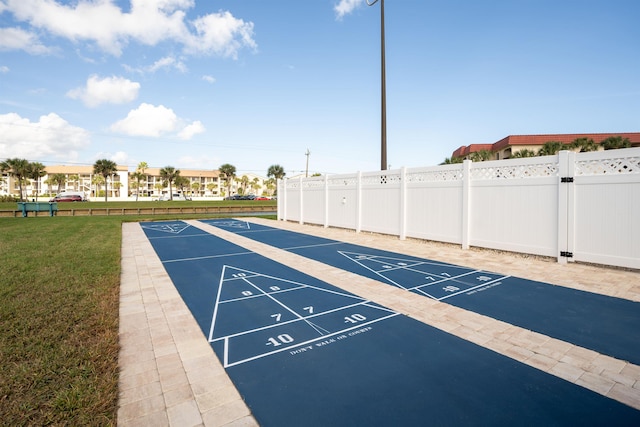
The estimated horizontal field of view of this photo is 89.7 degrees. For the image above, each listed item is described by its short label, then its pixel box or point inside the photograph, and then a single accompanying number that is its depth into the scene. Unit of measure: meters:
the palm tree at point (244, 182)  109.31
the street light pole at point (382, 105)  15.84
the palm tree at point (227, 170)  85.00
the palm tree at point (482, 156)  38.09
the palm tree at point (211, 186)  104.14
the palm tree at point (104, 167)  64.44
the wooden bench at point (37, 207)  25.86
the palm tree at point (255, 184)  114.31
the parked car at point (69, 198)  57.45
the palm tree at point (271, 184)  93.01
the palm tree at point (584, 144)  33.12
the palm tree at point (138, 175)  81.61
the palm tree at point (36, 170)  59.50
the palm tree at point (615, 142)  32.25
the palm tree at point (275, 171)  82.75
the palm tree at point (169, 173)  78.25
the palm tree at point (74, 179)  87.01
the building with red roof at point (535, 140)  35.97
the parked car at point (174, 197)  81.38
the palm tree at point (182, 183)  87.61
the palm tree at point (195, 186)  101.88
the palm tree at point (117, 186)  89.65
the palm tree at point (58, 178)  81.56
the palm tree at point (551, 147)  33.62
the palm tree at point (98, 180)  82.14
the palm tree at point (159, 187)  96.38
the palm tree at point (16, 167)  58.19
